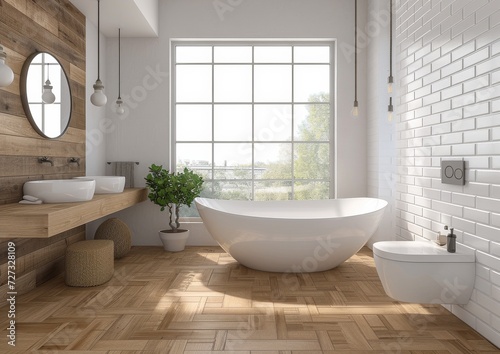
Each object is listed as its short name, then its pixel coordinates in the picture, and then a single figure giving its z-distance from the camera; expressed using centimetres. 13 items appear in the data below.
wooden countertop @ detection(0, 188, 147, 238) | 234
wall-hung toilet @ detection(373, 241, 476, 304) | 249
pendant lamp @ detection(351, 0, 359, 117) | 456
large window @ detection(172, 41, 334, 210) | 493
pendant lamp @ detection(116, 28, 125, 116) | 439
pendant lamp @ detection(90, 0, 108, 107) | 378
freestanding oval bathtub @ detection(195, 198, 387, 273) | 327
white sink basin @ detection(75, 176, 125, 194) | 373
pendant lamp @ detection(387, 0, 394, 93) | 312
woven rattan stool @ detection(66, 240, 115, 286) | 325
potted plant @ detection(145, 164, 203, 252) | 429
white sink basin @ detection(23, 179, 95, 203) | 289
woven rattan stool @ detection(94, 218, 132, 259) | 412
